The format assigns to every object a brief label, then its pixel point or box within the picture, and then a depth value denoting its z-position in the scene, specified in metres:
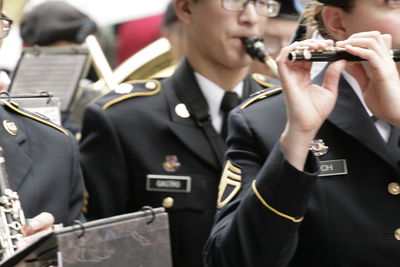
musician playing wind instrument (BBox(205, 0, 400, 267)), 7.14
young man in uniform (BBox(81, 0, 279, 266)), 10.82
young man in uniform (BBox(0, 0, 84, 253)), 7.85
